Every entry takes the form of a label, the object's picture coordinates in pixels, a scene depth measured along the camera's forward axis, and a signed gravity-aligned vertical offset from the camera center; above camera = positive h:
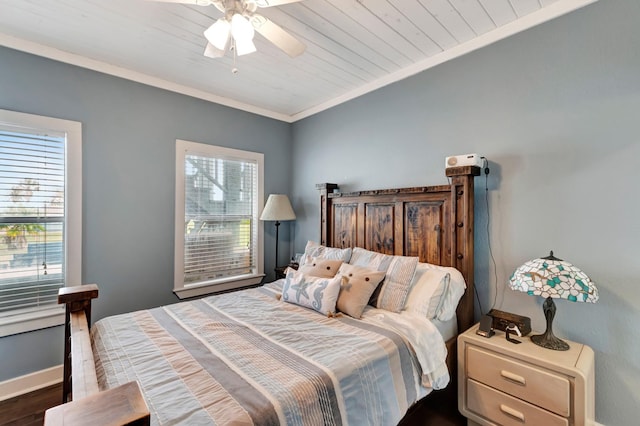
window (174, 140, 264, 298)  3.03 -0.06
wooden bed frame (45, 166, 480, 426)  0.68 -0.25
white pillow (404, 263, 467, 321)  1.96 -0.56
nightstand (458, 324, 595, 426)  1.47 -0.94
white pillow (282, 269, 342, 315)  1.99 -0.57
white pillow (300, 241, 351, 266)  2.63 -0.38
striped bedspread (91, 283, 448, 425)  1.09 -0.70
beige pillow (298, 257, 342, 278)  2.32 -0.45
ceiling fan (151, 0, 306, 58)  1.45 +0.99
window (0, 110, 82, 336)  2.22 -0.03
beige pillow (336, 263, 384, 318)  1.96 -0.53
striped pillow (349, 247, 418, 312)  2.03 -0.49
